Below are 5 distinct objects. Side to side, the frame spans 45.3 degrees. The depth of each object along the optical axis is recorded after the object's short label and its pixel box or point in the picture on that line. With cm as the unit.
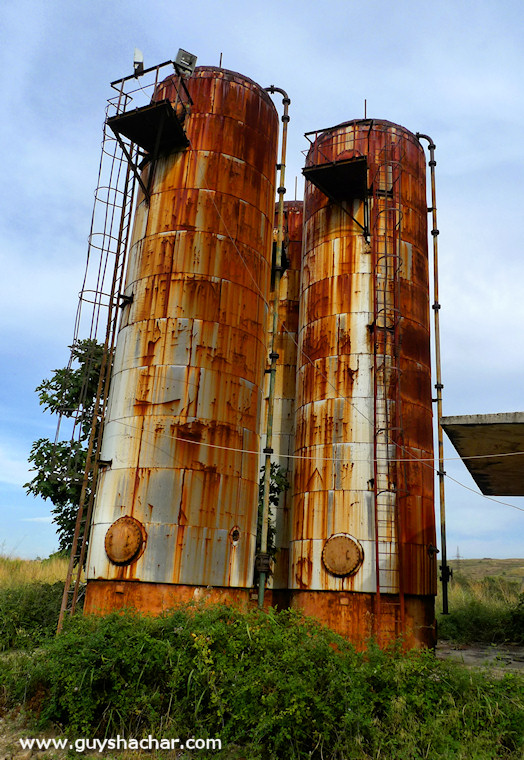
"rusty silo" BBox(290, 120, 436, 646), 1579
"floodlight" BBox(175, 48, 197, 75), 1714
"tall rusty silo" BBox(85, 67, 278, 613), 1391
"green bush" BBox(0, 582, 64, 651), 1424
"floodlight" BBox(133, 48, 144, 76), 1759
